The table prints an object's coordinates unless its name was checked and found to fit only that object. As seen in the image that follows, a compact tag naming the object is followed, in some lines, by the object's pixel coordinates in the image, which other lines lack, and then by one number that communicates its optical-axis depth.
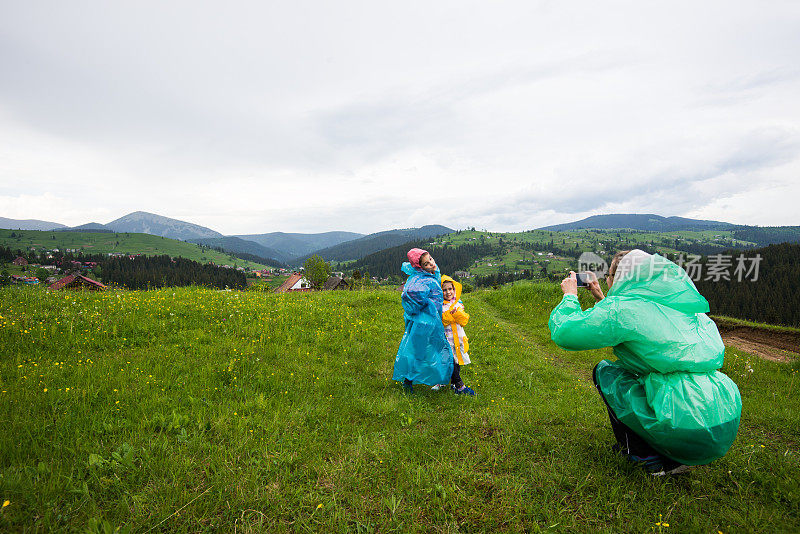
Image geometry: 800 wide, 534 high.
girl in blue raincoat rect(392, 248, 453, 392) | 6.15
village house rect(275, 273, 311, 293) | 91.69
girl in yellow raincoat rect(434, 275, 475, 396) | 6.64
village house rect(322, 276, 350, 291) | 89.32
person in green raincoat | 2.98
